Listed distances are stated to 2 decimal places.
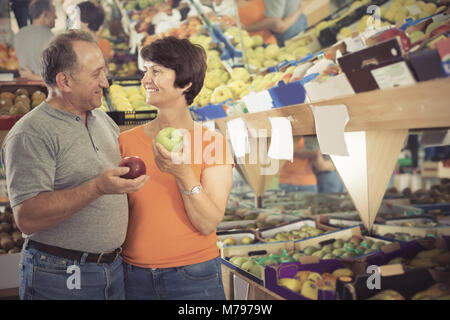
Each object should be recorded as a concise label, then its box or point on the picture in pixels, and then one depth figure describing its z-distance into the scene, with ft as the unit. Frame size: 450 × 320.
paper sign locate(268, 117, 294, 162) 6.76
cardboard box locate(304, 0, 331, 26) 12.55
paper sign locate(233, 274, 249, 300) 6.95
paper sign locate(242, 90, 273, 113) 7.30
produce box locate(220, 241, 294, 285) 8.15
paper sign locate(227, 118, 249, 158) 8.80
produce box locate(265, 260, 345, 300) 5.46
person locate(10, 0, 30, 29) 16.51
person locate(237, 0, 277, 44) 14.79
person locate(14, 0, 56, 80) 13.33
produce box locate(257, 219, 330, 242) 9.34
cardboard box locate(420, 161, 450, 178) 19.06
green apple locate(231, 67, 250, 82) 12.28
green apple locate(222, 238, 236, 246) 9.12
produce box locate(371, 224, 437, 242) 8.27
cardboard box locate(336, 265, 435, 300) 4.99
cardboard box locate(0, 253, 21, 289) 8.74
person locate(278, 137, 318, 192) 15.25
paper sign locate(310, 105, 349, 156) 5.27
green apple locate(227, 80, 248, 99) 11.30
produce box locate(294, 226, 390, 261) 7.68
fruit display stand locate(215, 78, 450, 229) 3.98
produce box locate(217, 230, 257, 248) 9.23
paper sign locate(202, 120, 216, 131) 10.38
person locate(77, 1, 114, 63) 14.43
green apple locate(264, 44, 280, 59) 13.61
